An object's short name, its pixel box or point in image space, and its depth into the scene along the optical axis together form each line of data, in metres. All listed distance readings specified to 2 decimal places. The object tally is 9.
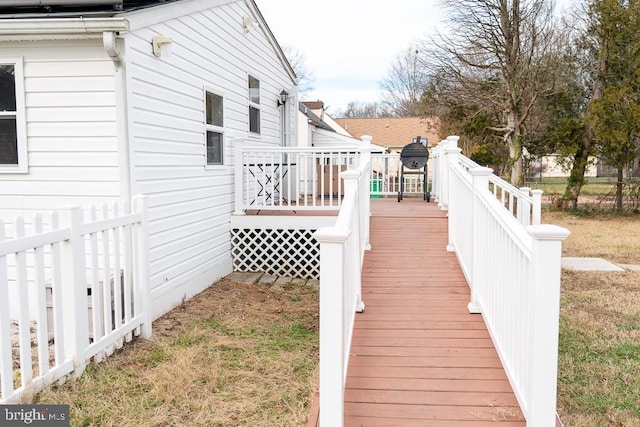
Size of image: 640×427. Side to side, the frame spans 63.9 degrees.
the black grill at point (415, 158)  9.02
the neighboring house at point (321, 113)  24.64
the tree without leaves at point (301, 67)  37.88
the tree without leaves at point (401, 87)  36.44
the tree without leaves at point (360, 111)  44.88
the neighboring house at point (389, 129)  29.62
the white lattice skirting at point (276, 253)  7.55
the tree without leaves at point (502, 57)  16.34
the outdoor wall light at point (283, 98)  10.54
